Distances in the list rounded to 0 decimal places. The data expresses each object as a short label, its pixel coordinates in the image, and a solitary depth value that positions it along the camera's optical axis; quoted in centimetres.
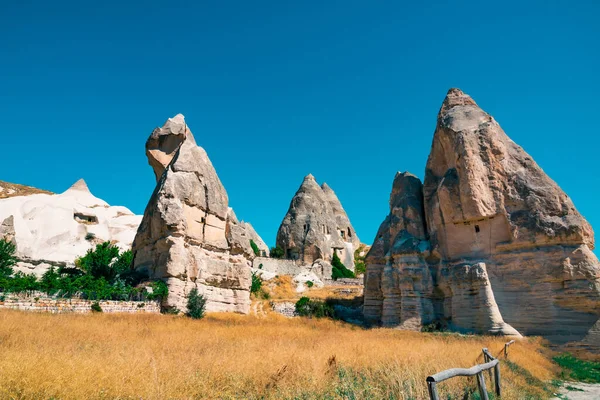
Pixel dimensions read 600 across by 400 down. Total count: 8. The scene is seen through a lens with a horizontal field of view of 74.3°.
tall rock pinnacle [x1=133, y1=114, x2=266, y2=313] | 1705
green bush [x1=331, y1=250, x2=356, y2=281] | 4362
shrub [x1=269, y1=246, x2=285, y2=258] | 4553
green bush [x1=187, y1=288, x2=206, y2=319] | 1614
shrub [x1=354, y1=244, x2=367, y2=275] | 5094
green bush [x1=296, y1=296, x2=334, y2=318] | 2409
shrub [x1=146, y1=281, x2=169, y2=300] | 1571
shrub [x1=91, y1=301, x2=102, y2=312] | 1333
